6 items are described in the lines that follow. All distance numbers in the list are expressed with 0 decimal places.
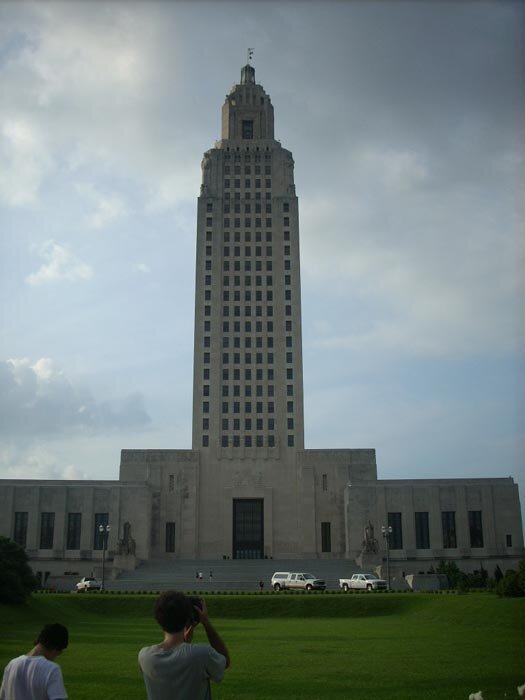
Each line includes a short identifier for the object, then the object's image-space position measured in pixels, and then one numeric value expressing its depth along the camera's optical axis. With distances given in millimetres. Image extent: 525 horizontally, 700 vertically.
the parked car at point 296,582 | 50688
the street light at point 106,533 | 69675
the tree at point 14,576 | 35031
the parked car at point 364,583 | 50281
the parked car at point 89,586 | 53531
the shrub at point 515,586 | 33719
